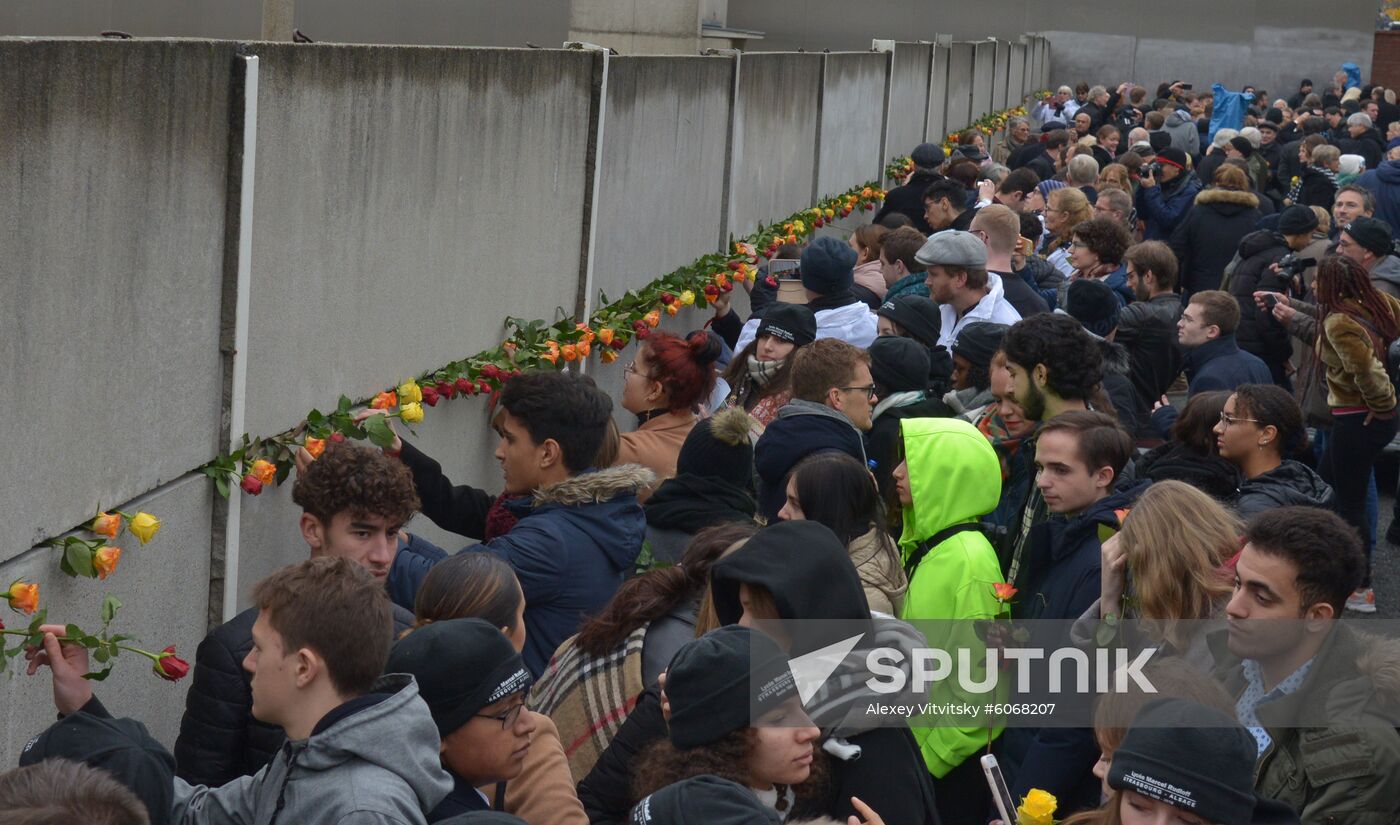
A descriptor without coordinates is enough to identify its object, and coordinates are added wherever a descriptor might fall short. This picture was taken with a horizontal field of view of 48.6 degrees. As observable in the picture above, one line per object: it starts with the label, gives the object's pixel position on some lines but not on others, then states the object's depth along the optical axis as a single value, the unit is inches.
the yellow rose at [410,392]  201.9
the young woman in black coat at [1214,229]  479.8
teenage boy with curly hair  152.0
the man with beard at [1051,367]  227.0
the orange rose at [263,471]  161.5
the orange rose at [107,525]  135.5
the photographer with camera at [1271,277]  401.1
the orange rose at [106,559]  134.4
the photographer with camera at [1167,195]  562.3
